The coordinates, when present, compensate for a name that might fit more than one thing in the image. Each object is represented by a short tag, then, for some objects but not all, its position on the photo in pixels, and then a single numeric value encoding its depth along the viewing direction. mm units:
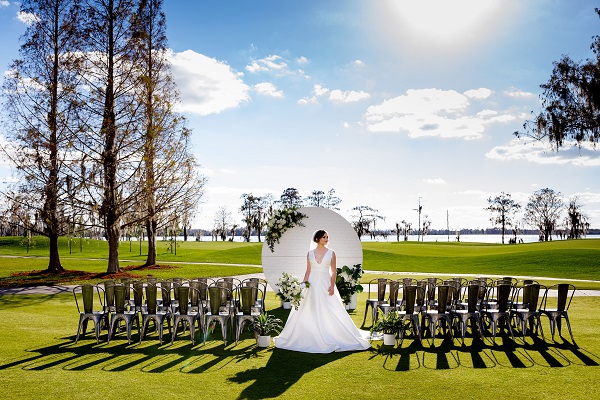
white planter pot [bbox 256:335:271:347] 10094
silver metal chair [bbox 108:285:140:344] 10297
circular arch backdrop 15424
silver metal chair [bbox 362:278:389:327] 12250
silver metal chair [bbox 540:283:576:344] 10695
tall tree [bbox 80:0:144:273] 24656
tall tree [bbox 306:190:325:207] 85125
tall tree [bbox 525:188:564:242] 89875
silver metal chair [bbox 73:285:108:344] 10320
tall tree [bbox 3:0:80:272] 25125
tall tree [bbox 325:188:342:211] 84875
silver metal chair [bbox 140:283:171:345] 10188
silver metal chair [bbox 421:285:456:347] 10375
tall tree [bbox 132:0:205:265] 25344
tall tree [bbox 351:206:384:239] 76688
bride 10031
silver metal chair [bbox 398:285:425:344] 10234
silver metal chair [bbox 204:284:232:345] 9914
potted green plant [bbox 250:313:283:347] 10070
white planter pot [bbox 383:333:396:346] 10195
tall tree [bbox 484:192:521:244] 88438
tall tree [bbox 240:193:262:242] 92875
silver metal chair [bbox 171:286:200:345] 10055
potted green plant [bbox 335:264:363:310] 12023
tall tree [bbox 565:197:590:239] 78812
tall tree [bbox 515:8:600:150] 19625
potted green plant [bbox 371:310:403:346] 10180
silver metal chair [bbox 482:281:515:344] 10663
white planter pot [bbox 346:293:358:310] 15155
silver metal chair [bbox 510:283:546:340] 10938
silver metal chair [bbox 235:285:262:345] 10289
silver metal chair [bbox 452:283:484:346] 10500
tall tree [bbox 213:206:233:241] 108675
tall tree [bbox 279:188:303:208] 88250
